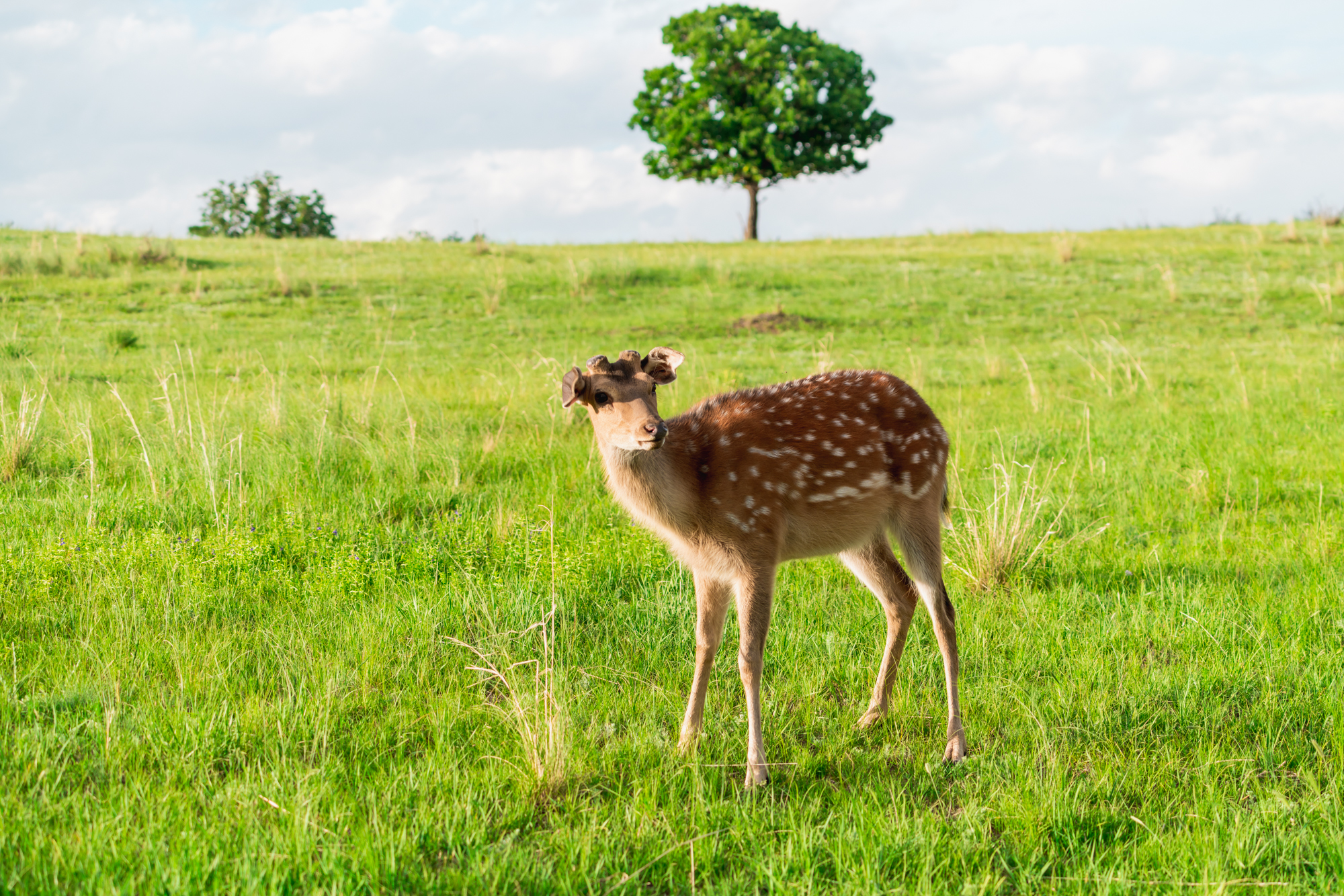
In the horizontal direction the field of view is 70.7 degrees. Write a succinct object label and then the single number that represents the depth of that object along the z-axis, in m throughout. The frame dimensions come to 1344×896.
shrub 44.53
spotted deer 4.11
